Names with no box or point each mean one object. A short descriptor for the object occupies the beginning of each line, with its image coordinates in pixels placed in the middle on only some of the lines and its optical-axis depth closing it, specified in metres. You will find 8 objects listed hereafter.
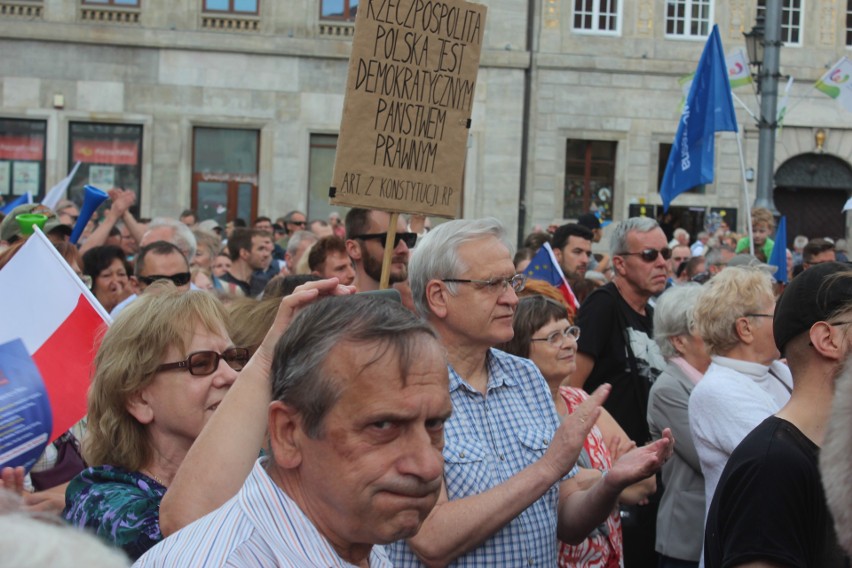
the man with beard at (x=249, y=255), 10.22
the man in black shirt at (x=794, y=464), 3.00
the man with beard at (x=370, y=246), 6.45
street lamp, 16.39
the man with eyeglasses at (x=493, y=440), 3.44
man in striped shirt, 2.27
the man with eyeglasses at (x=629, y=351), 5.86
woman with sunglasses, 3.26
